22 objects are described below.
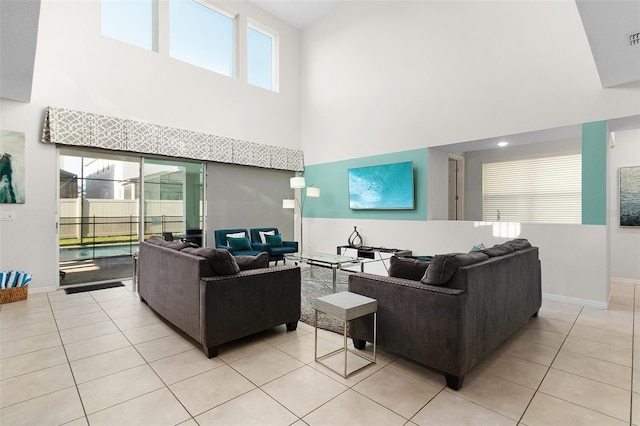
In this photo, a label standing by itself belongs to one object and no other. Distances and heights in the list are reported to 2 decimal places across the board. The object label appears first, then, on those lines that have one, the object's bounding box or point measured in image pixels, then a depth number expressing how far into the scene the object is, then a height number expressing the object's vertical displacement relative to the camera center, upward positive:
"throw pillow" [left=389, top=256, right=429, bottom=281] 2.56 -0.44
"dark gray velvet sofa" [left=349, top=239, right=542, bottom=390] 2.16 -0.70
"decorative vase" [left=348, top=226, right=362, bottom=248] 6.84 -0.53
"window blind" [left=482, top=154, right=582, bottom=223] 6.10 +0.51
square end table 2.34 -0.71
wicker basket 4.11 -1.05
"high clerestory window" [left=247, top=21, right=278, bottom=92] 7.52 +3.84
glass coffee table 4.71 -0.71
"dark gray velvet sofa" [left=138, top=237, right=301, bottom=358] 2.65 -0.72
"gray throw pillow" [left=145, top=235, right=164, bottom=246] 3.73 -0.32
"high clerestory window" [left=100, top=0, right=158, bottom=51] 5.40 +3.41
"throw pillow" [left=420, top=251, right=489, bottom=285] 2.24 -0.37
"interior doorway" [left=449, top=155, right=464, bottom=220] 7.55 +0.72
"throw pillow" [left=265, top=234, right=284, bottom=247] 6.70 -0.54
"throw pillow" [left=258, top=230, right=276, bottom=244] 6.93 -0.47
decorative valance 4.82 +1.34
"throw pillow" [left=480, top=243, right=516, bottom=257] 2.75 -0.32
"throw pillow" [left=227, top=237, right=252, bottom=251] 6.18 -0.57
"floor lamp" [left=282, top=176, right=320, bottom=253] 7.17 +0.52
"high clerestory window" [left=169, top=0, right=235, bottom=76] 6.32 +3.74
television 6.07 +0.55
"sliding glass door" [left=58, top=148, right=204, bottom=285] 5.15 +0.12
